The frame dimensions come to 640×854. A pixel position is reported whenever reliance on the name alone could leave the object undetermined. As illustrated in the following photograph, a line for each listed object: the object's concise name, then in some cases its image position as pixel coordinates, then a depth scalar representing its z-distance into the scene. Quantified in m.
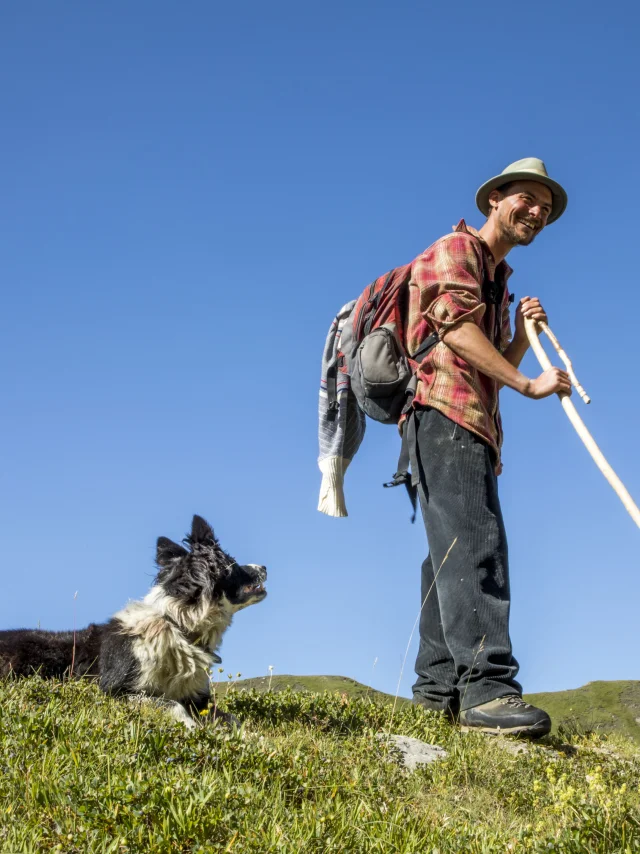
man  5.86
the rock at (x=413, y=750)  5.04
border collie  6.60
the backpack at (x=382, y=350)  6.41
